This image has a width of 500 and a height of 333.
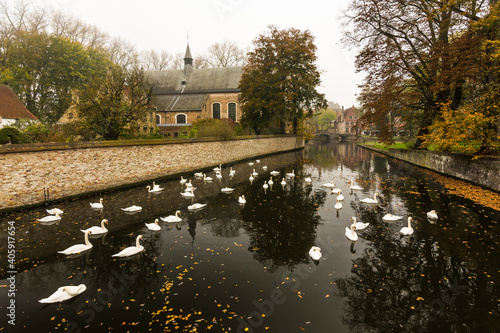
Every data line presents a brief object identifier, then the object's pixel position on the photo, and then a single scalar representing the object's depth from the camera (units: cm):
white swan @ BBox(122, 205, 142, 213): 1112
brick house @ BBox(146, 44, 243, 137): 4534
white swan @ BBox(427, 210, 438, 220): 998
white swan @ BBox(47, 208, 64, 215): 991
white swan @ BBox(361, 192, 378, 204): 1203
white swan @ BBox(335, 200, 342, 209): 1123
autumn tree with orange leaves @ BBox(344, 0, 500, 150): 1453
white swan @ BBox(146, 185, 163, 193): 1439
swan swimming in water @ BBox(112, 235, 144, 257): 711
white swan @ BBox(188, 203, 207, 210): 1156
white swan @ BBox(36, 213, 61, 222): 949
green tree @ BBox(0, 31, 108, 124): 3362
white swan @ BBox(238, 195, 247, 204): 1256
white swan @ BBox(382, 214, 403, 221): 984
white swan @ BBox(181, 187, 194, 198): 1351
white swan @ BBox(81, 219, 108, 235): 852
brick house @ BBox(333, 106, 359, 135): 9756
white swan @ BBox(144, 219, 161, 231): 894
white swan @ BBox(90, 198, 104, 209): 1110
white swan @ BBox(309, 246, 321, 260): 708
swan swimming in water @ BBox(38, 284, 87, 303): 510
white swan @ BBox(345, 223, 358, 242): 823
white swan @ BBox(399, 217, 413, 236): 852
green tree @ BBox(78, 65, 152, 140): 1647
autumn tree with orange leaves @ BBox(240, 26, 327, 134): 3409
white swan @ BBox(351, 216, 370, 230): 898
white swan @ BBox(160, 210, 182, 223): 978
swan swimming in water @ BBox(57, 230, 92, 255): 714
